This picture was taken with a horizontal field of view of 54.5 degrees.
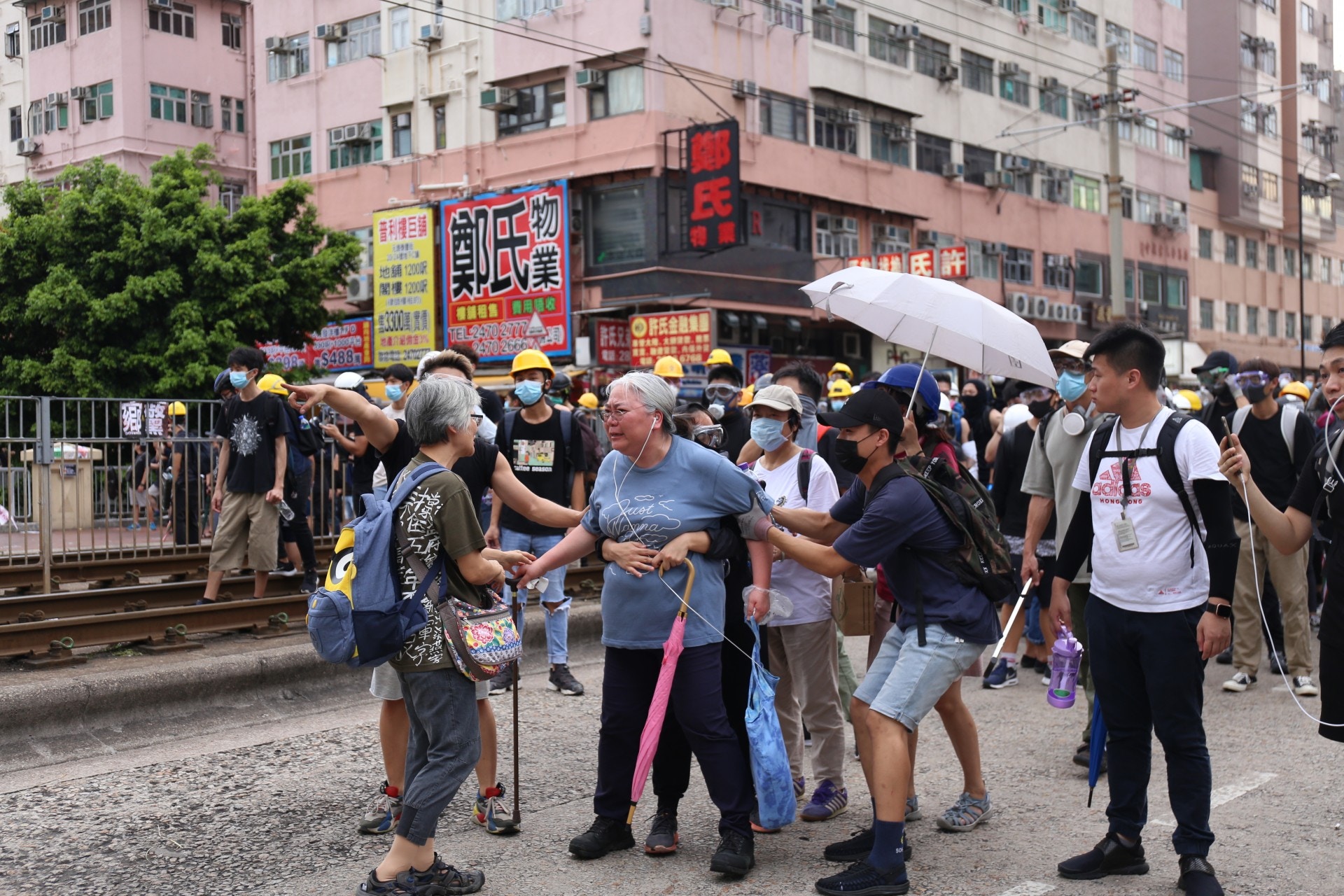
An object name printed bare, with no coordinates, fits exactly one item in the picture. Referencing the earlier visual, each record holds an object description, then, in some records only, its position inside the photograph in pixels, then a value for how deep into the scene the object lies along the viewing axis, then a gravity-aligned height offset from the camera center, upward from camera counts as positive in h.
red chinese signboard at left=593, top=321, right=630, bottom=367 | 29.31 +2.33
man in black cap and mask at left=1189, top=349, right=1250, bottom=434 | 8.65 +0.31
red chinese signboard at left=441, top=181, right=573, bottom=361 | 29.97 +4.13
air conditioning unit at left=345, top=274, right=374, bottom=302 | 33.72 +4.22
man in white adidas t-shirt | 4.56 -0.55
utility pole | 27.09 +4.88
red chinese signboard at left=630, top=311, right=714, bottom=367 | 28.06 +2.35
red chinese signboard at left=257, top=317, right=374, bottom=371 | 34.12 +2.74
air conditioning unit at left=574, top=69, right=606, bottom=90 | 29.69 +8.41
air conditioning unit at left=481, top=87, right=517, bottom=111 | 31.33 +8.39
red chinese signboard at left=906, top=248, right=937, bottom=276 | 31.89 +4.39
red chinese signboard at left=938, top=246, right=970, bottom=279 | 32.44 +4.44
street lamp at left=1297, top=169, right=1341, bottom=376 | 45.75 +10.17
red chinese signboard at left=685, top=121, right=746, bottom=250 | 27.53 +5.50
